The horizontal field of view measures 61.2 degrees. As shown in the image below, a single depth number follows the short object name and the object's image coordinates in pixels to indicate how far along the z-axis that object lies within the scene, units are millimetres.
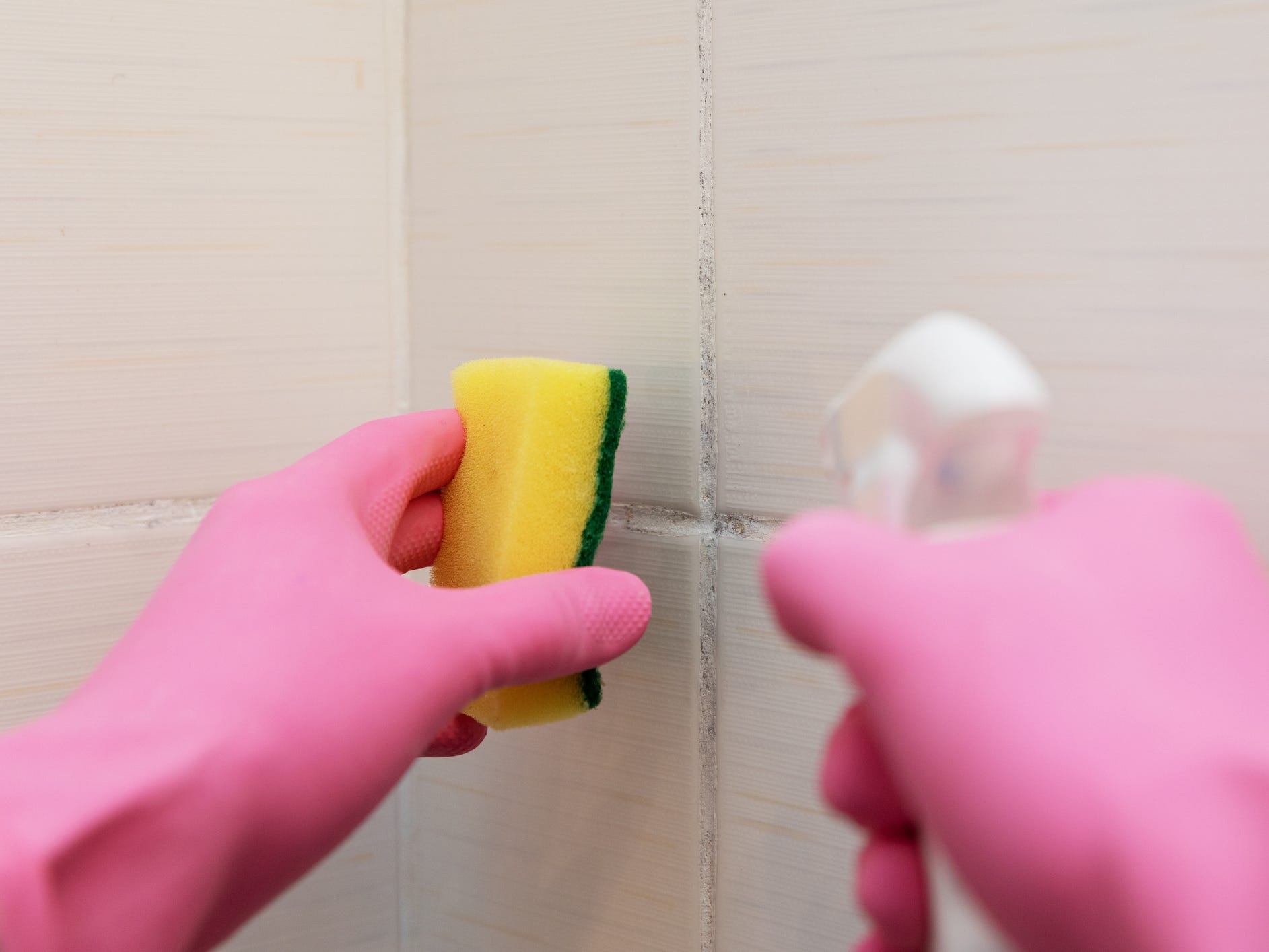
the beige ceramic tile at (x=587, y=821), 459
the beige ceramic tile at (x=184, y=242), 454
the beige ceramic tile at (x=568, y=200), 443
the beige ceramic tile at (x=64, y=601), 459
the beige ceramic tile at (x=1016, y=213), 327
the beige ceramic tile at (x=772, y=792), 419
